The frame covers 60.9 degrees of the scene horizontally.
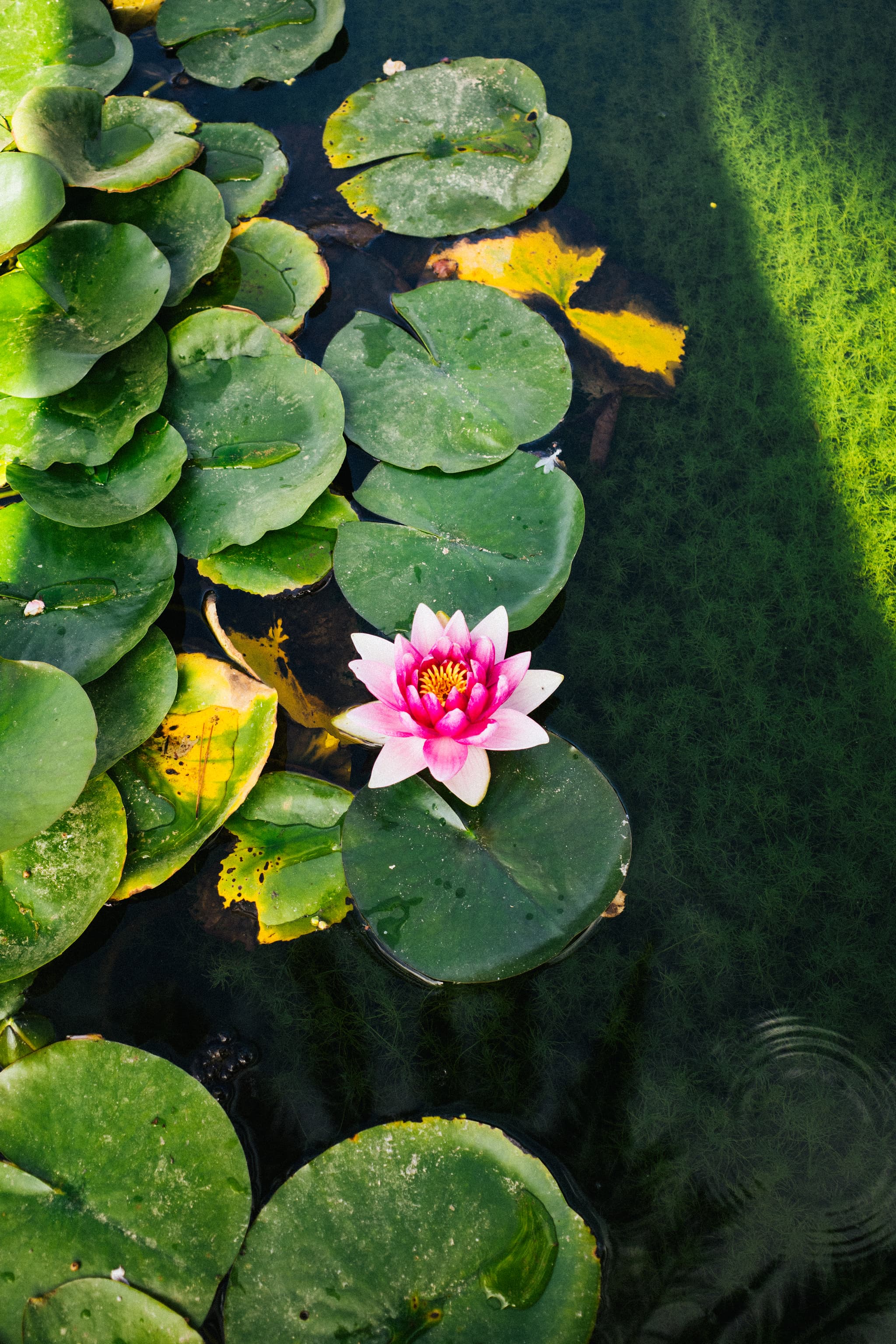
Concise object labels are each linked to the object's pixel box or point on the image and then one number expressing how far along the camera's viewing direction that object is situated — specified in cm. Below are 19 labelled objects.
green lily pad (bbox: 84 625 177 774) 203
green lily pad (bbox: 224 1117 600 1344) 154
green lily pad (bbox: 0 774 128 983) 183
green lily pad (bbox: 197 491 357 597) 232
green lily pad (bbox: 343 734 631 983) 179
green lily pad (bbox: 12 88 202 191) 232
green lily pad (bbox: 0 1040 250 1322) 160
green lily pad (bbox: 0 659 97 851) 173
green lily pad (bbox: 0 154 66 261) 216
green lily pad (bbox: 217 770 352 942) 204
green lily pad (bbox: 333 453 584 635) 223
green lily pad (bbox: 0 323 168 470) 220
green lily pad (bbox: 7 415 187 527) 214
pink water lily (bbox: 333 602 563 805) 187
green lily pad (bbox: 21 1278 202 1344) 153
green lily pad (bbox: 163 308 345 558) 227
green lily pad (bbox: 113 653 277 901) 201
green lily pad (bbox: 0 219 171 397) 227
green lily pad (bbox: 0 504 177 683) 205
